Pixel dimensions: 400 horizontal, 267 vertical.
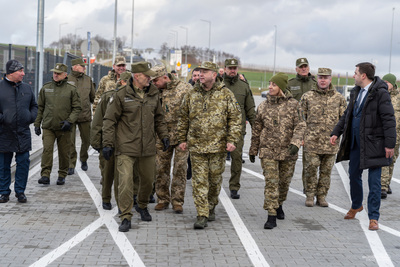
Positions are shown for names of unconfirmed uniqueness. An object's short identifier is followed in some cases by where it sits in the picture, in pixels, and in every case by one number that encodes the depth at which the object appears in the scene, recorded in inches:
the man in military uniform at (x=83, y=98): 463.5
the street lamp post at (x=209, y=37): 3007.4
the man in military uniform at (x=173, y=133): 331.9
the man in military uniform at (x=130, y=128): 289.6
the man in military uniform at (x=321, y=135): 357.7
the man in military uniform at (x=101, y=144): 317.4
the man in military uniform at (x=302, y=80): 404.5
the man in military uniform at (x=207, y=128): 297.9
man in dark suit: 301.2
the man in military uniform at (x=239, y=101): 379.2
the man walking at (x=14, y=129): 342.3
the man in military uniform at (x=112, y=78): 426.6
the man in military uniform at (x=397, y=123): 391.2
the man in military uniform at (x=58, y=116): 403.9
